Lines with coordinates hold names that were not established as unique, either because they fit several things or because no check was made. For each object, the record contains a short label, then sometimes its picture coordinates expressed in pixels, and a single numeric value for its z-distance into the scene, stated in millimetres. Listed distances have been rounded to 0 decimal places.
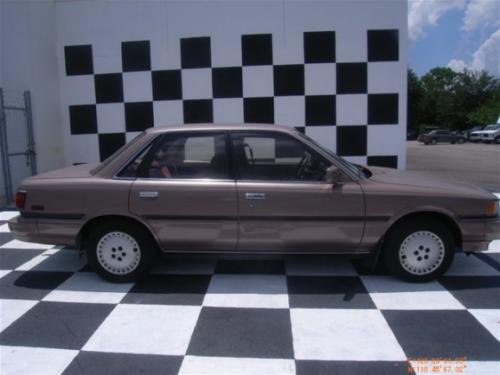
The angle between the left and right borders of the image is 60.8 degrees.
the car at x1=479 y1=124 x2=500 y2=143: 27188
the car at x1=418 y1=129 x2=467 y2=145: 28603
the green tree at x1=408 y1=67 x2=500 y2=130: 39719
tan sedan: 3195
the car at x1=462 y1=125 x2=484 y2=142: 29386
